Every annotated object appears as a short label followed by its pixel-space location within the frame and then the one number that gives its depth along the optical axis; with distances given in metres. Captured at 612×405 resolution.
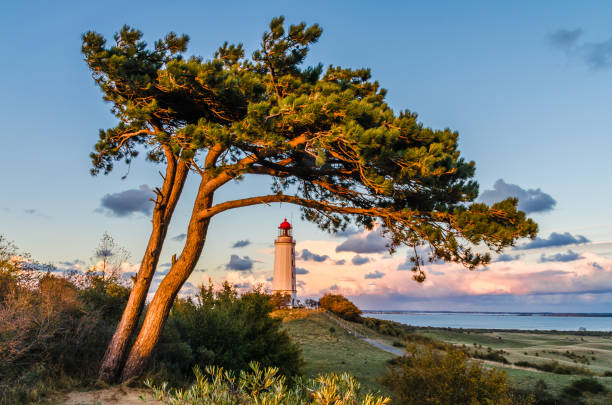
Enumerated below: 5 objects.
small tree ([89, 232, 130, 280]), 15.12
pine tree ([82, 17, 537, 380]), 7.20
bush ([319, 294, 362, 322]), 42.66
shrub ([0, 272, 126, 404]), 6.94
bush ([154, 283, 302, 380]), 9.84
